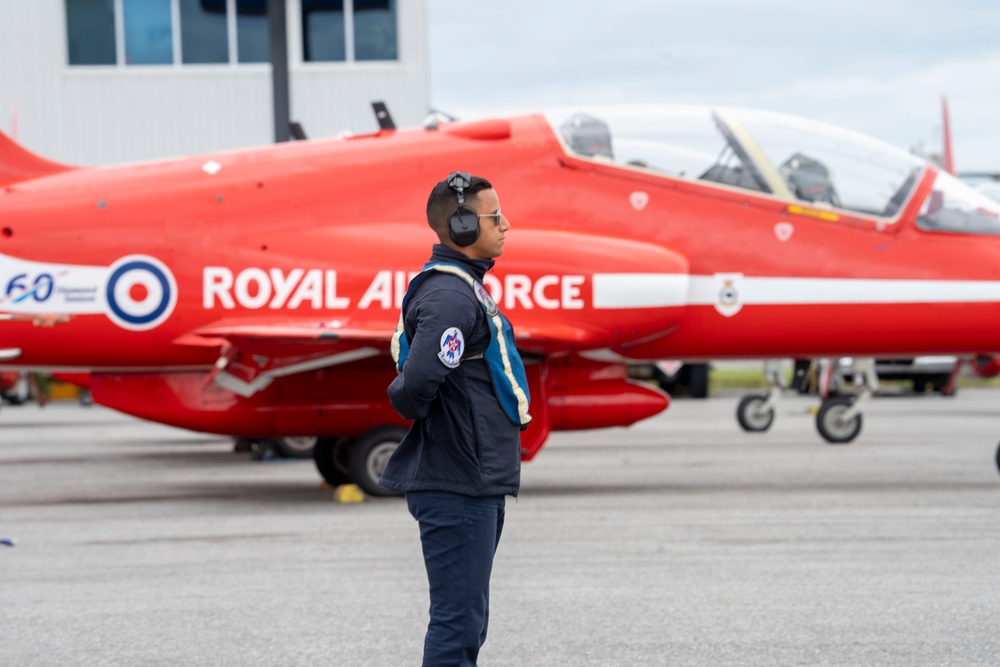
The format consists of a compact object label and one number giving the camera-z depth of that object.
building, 55.96
